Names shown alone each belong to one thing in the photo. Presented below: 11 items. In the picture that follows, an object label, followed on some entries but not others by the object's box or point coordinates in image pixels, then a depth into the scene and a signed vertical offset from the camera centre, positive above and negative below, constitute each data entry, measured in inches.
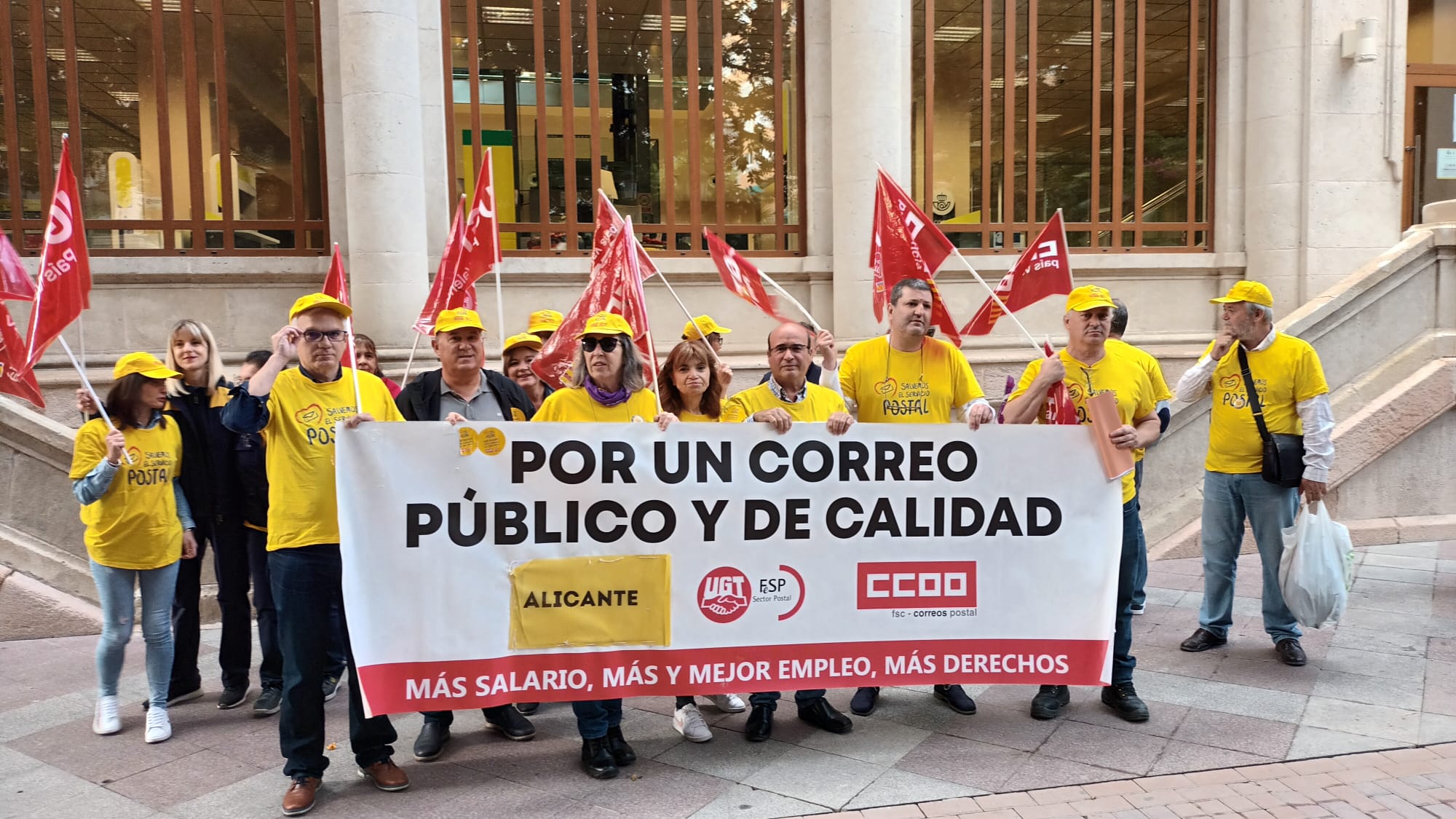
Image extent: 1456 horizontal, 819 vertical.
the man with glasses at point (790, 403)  187.3 -14.6
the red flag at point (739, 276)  265.4 +13.5
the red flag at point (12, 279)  228.8 +13.9
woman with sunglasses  175.5 -12.6
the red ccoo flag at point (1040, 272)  230.2 +10.9
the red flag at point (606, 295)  212.4 +7.2
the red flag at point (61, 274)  209.5 +13.4
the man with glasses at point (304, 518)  163.9 -29.6
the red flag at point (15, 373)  227.3 -7.3
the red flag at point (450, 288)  255.1 +10.9
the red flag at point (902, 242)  234.8 +18.7
